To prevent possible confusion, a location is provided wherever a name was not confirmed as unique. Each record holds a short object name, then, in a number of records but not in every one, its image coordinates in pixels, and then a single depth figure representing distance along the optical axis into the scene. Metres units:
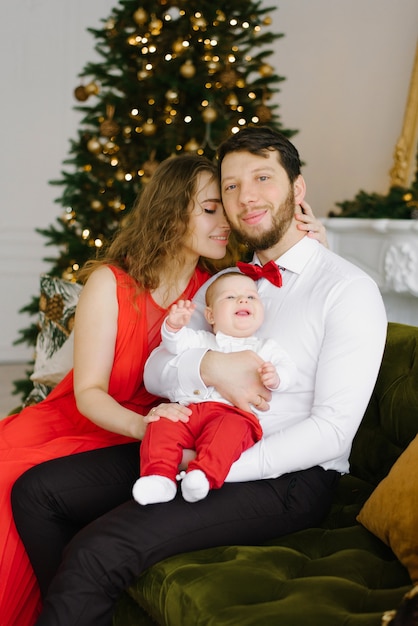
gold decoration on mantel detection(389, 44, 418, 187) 4.25
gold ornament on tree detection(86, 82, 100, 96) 3.88
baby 1.65
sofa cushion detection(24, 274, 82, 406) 3.09
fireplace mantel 3.73
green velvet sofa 1.38
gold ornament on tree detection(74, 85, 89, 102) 3.87
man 1.59
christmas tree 3.84
